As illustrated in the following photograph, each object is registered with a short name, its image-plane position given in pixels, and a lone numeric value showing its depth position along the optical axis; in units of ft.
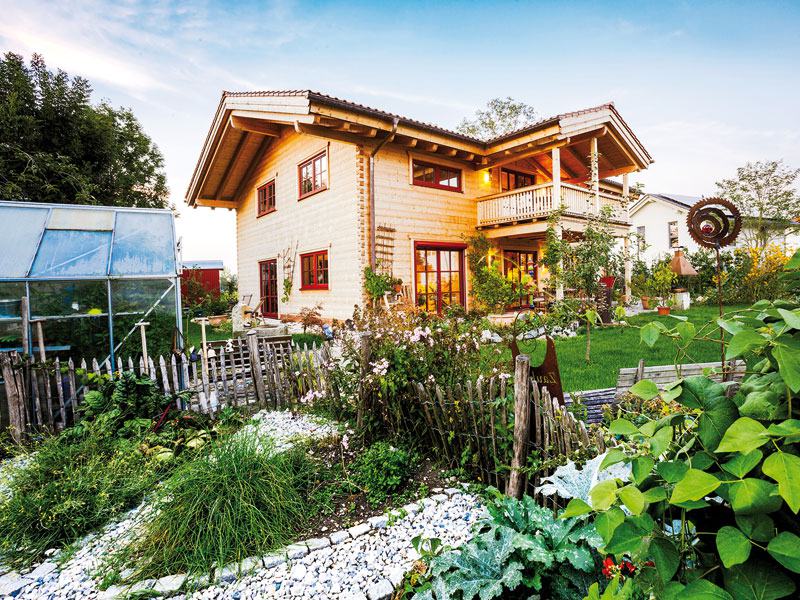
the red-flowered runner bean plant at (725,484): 1.84
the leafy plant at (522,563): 6.08
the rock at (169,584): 7.34
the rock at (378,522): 8.88
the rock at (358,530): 8.59
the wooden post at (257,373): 18.06
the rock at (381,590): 7.02
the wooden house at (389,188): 32.53
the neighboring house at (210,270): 89.25
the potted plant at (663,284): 52.42
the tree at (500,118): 87.04
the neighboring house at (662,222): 87.92
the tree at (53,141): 48.11
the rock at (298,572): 7.62
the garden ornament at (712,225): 10.45
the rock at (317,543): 8.25
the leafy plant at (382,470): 9.90
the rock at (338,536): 8.44
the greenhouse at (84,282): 18.95
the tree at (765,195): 77.87
